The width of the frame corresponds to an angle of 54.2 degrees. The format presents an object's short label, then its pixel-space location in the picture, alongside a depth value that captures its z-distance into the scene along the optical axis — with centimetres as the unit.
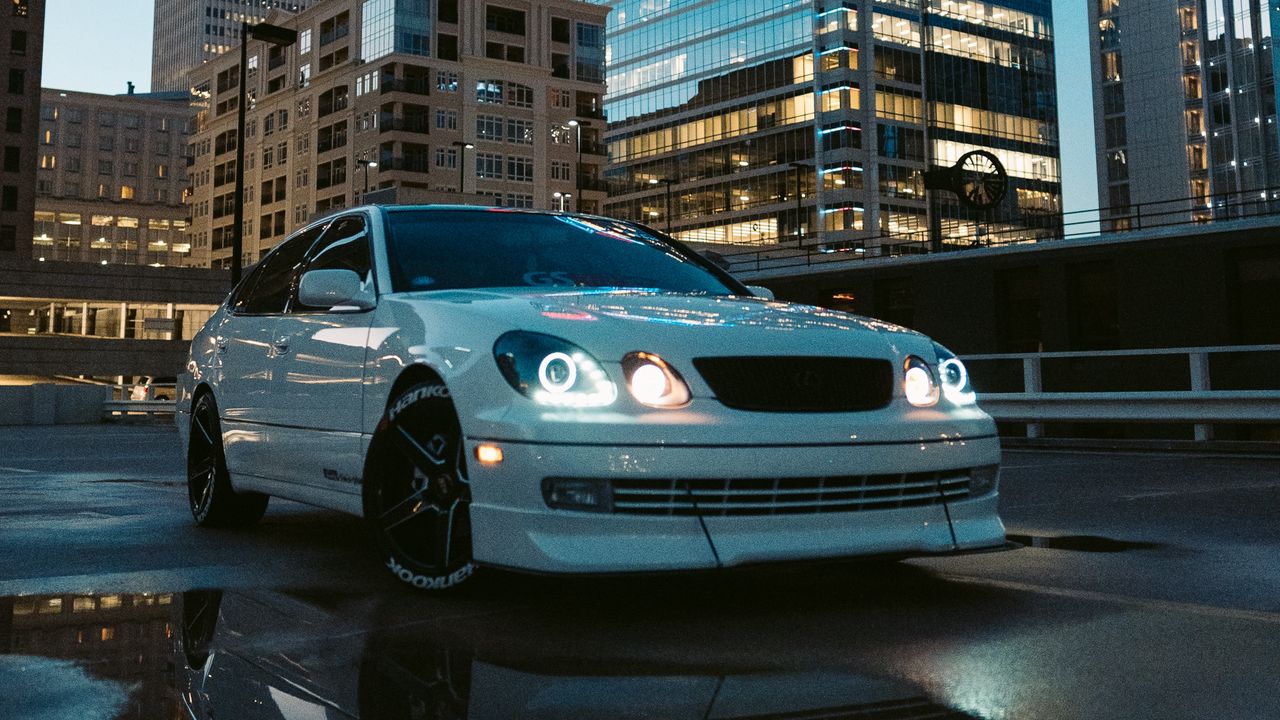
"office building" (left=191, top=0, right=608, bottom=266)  8706
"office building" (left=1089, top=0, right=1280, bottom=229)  8519
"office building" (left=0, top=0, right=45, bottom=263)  8275
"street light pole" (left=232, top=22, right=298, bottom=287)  2611
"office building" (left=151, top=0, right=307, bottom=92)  19100
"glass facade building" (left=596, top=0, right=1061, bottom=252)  9706
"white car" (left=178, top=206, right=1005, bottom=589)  382
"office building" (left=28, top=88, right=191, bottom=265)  14438
